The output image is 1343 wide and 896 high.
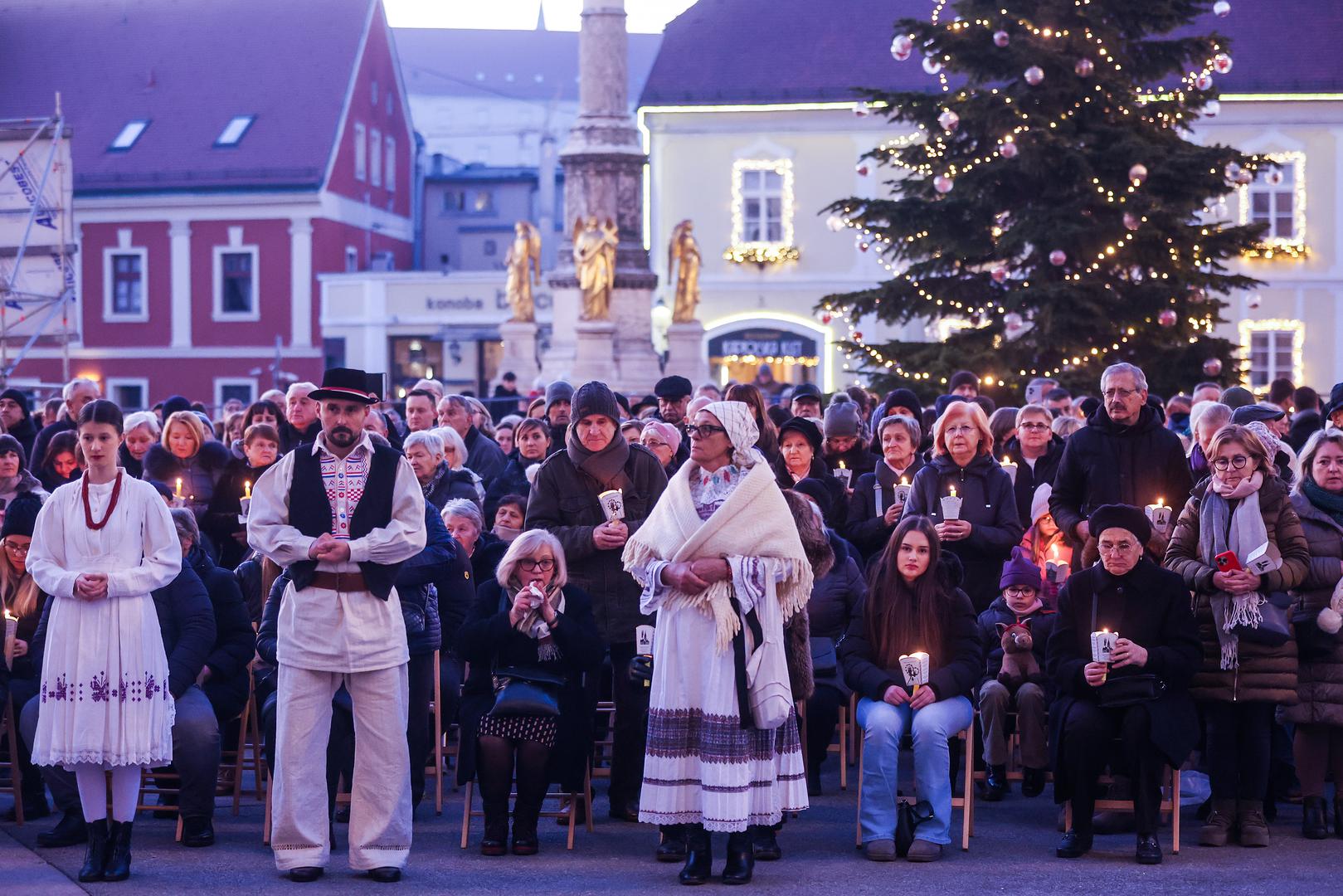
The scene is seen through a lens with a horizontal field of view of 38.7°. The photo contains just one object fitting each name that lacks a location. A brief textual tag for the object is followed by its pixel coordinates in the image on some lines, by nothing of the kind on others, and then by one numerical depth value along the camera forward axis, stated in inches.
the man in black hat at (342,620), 311.7
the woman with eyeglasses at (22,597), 363.9
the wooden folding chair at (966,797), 339.3
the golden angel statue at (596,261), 1119.6
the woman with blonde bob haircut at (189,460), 460.8
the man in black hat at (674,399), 521.3
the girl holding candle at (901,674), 334.6
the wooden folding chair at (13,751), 359.9
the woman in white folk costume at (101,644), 315.0
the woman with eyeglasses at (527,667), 335.3
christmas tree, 761.0
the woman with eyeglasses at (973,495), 393.1
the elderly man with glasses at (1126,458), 386.9
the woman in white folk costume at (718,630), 307.6
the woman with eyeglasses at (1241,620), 341.7
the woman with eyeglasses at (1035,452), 456.8
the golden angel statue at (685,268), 1264.8
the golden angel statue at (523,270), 1264.8
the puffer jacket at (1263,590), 342.6
